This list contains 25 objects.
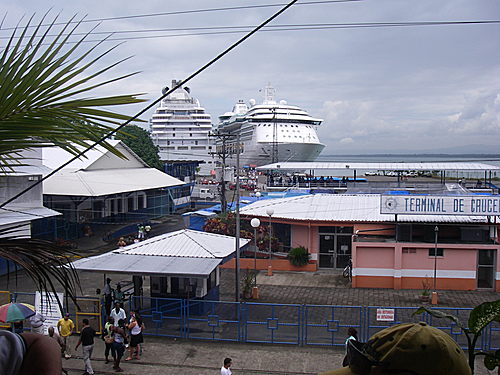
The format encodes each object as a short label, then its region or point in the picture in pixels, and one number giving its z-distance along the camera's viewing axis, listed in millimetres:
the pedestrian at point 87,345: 10734
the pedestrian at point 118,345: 11125
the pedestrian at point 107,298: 14047
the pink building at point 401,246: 18000
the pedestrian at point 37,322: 11453
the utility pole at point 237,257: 14578
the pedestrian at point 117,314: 11938
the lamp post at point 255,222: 17578
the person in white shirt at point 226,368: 8891
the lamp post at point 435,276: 16234
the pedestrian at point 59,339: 11021
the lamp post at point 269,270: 20125
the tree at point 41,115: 1832
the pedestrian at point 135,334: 11469
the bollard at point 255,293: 16834
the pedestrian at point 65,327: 11414
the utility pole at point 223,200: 29725
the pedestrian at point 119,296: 13869
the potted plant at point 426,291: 16281
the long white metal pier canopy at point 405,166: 38688
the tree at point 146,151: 55969
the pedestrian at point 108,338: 11389
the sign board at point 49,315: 12453
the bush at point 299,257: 20750
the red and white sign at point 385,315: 12375
